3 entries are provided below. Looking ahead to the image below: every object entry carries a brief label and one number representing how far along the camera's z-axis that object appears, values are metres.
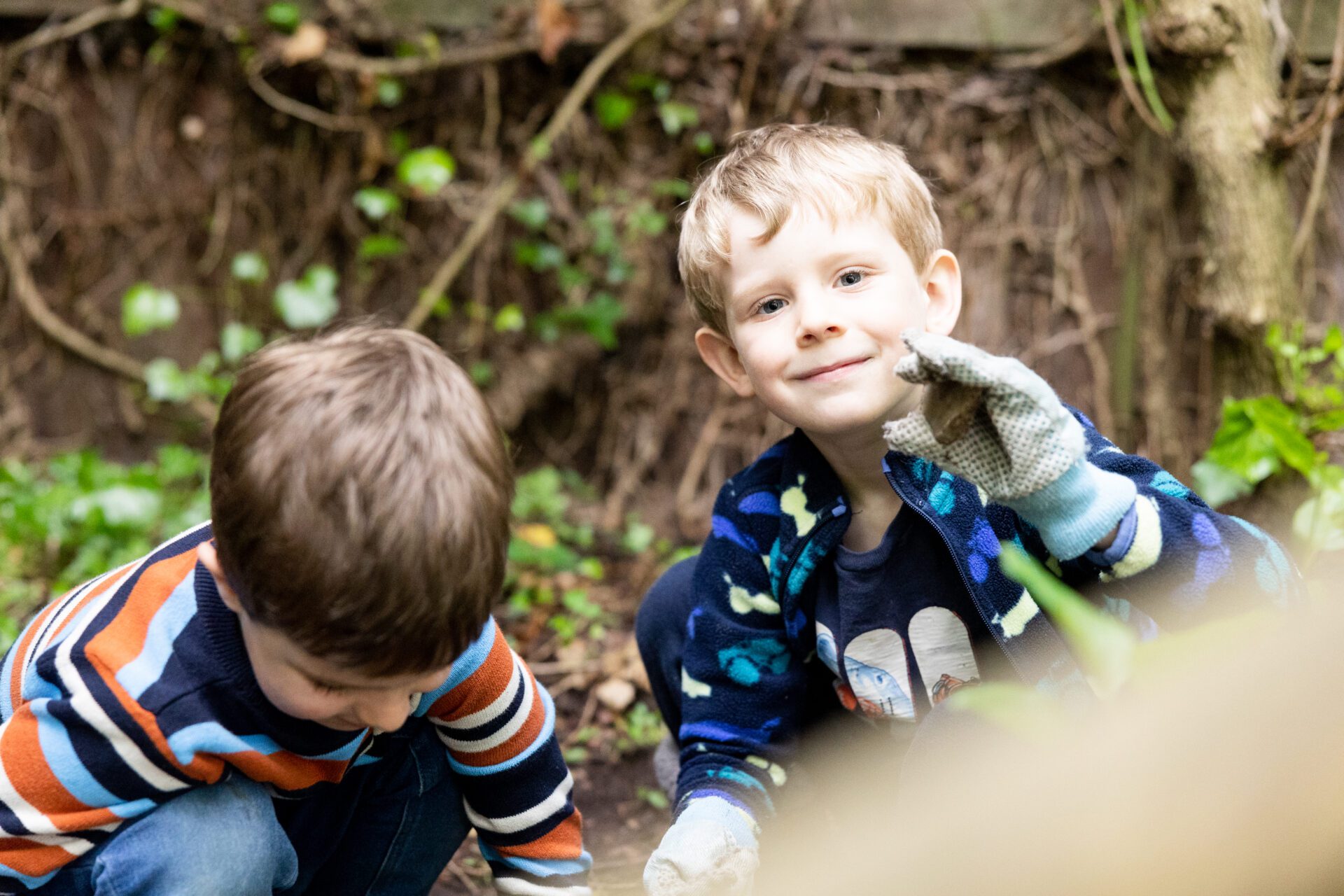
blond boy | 1.25
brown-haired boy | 1.05
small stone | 2.25
